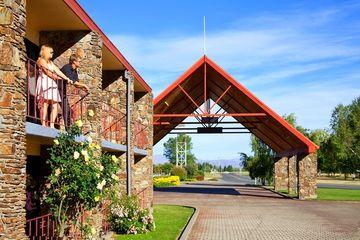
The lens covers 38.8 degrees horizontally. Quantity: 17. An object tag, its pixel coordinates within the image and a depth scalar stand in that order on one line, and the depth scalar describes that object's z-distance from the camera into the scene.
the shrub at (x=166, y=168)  77.38
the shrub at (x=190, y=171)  69.96
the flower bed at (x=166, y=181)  49.47
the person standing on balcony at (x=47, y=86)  9.28
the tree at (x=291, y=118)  52.93
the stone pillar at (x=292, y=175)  36.66
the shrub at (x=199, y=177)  72.12
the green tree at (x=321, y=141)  66.56
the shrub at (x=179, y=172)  62.30
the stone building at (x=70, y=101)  6.90
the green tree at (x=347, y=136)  62.78
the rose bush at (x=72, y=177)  8.62
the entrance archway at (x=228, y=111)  27.03
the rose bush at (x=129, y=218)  14.69
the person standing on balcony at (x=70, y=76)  10.79
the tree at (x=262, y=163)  48.37
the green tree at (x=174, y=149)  103.00
